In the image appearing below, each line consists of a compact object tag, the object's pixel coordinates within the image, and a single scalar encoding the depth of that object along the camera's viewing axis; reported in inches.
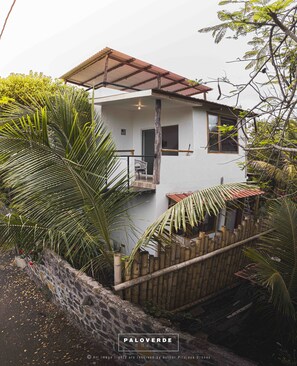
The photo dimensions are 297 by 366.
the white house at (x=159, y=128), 290.2
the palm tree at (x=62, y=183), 127.3
